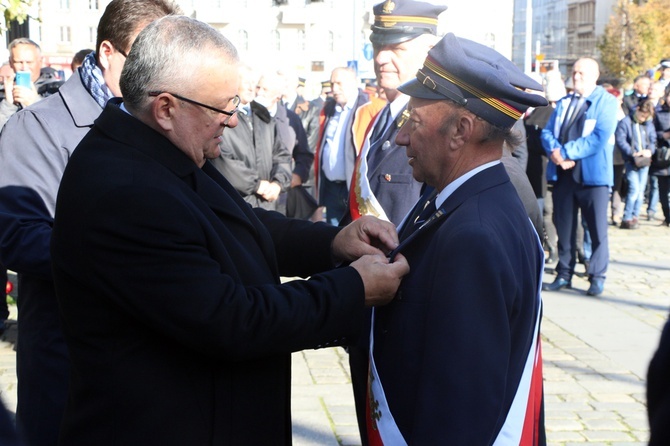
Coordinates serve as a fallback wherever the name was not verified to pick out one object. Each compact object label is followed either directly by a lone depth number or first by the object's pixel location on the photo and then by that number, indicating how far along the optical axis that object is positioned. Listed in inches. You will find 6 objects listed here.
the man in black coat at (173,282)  85.1
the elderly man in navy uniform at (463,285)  86.8
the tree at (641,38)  2075.5
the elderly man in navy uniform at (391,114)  165.6
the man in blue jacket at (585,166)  339.6
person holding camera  274.2
